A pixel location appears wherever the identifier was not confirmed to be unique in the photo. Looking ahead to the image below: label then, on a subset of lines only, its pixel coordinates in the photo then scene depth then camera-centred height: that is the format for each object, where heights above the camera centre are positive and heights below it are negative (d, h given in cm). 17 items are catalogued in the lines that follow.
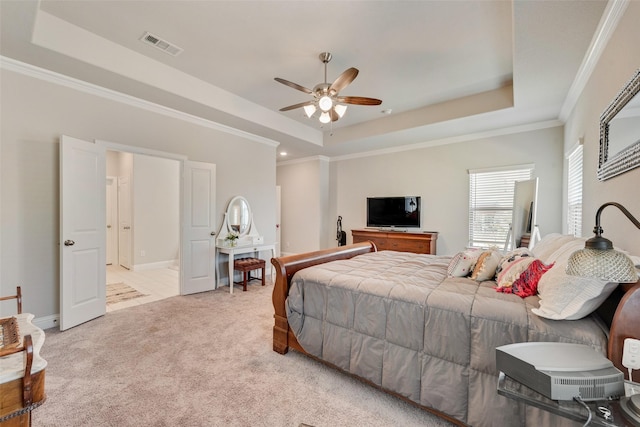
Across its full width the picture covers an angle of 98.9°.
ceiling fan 273 +124
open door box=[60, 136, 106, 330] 291 -27
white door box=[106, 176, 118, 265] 640 -26
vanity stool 444 -92
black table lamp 95 -18
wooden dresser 498 -56
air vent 275 +172
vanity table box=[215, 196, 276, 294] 453 -47
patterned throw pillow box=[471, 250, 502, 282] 217 -45
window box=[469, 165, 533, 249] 459 +15
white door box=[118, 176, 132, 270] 605 -30
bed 133 -68
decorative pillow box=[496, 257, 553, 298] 172 -44
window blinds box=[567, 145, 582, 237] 309 +25
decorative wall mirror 154 +52
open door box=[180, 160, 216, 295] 418 -31
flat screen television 545 -2
